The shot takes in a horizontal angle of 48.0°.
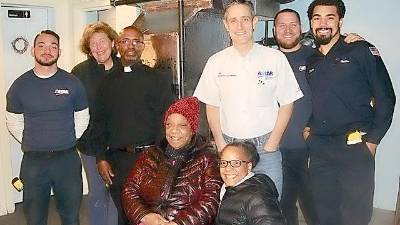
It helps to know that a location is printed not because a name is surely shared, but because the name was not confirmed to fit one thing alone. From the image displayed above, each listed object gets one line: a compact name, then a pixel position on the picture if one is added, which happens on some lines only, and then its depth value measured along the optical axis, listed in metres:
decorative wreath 3.39
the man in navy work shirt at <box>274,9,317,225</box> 2.11
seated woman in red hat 1.85
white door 3.37
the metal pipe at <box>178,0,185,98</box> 2.68
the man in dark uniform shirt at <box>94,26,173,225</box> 2.34
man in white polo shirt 1.86
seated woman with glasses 1.63
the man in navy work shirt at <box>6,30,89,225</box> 2.39
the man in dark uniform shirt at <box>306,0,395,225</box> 1.93
